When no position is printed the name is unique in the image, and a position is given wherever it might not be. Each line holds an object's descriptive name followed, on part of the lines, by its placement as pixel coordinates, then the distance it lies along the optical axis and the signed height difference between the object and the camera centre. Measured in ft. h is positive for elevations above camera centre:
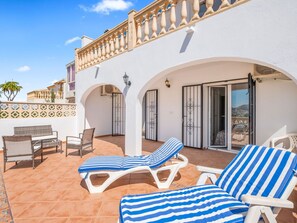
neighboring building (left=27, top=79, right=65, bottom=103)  55.72 +5.92
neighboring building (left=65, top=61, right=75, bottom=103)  45.26 +8.25
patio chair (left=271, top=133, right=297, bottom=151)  14.67 -3.05
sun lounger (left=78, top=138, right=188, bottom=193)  10.57 -3.75
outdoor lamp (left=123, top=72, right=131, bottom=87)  18.07 +3.27
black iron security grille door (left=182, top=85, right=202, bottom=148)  22.50 -0.92
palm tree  64.03 +8.17
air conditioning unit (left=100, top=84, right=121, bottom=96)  32.73 +4.04
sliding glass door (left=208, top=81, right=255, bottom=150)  19.85 -0.70
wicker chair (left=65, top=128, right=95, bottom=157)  18.08 -3.72
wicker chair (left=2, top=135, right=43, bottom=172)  14.17 -3.40
